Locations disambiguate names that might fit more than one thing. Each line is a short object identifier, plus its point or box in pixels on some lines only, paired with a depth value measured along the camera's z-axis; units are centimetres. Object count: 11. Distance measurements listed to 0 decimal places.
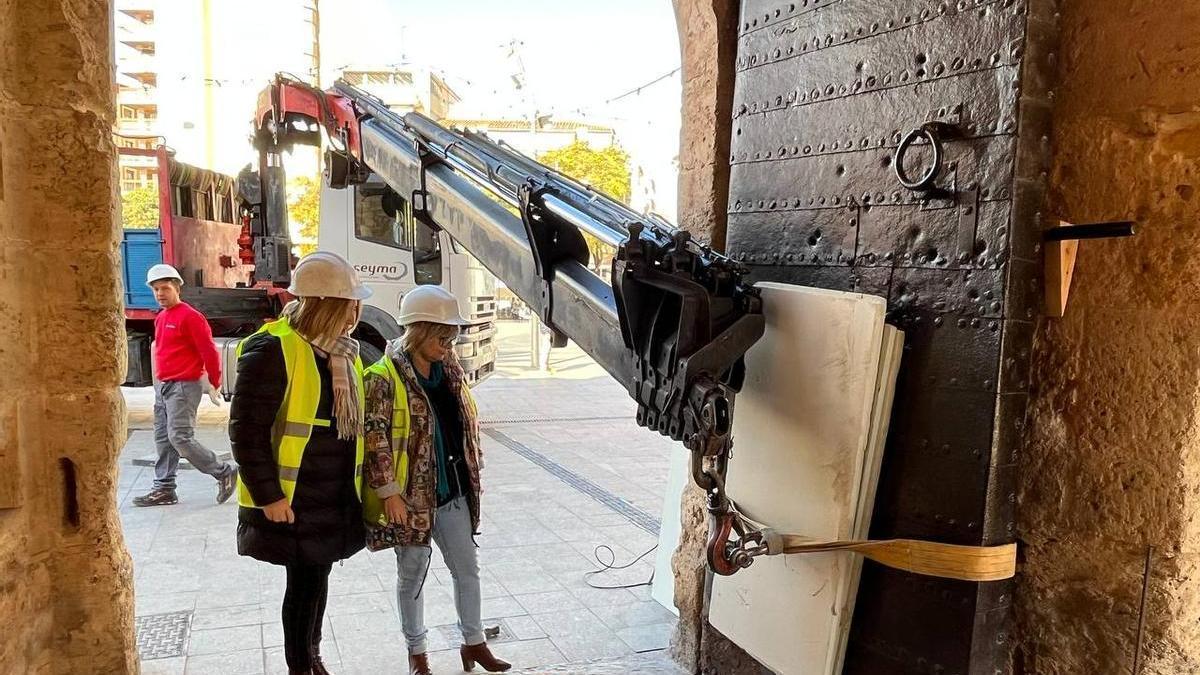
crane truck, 805
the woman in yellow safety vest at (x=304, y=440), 285
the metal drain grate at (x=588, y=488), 593
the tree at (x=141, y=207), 2503
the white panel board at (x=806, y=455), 228
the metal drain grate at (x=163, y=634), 361
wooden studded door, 208
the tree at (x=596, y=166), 2106
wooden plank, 206
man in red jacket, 579
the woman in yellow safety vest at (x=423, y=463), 317
